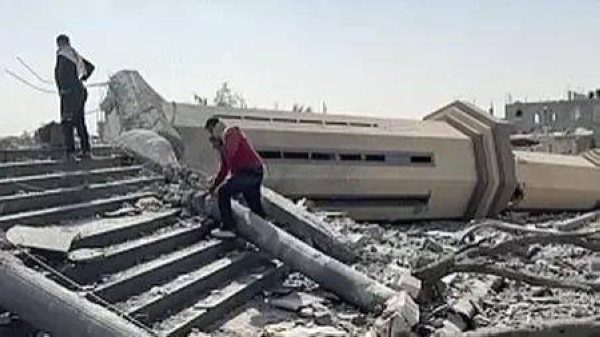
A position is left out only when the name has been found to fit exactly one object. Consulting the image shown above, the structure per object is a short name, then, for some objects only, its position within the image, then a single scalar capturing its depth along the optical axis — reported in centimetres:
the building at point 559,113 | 3962
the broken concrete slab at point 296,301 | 794
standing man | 1006
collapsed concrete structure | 1339
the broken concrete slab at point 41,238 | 612
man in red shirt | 905
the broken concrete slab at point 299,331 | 679
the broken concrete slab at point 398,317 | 696
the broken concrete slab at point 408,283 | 840
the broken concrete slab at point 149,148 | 1104
